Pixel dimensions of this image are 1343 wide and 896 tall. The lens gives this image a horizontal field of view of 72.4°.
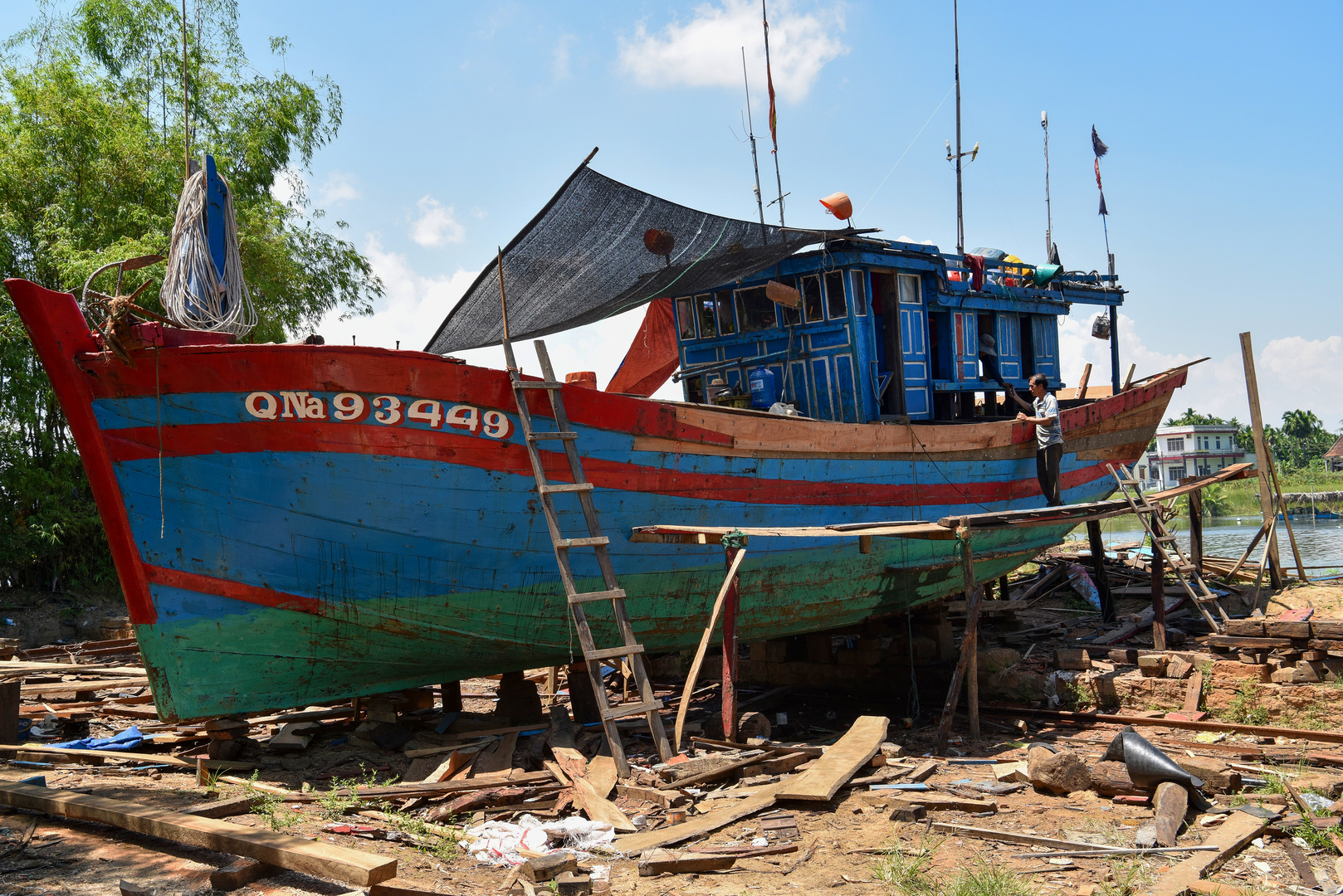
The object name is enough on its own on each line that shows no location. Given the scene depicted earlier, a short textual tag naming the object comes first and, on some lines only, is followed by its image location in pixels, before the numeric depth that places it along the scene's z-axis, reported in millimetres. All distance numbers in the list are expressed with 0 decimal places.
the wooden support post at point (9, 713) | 7426
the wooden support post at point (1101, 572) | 12133
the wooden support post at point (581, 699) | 7855
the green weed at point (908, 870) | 4461
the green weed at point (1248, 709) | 8523
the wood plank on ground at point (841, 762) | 5703
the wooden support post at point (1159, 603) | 10219
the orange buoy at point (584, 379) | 7242
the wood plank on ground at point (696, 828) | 5031
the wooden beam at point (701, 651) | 6469
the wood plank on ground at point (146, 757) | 6527
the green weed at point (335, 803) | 5480
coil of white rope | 6477
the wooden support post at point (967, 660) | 7762
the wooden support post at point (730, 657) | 6883
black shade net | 9219
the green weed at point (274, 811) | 5156
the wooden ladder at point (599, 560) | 6234
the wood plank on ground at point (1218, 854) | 4451
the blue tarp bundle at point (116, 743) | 7289
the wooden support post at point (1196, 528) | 12836
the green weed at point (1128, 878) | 4402
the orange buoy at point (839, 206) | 9922
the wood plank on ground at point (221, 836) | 4020
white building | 62906
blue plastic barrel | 10031
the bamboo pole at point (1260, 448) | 13314
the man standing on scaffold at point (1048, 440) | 10750
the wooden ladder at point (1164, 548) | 10414
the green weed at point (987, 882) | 4156
